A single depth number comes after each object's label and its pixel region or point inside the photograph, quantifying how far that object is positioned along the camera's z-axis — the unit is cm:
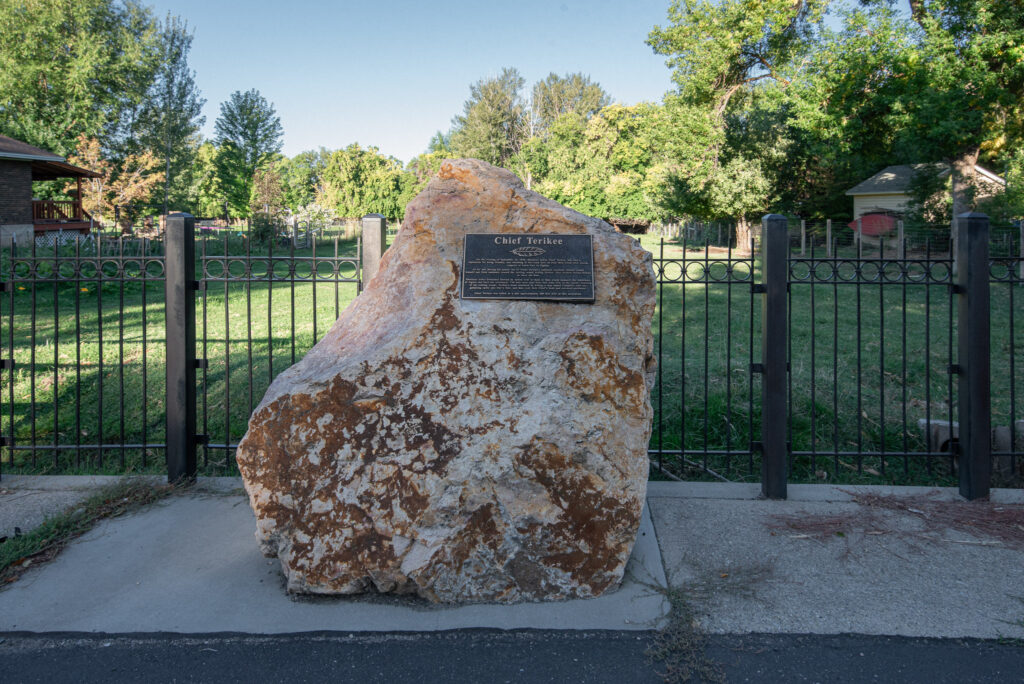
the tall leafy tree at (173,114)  4381
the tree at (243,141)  5638
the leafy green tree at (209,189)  5853
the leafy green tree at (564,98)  6003
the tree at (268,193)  4088
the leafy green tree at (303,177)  6456
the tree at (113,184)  3616
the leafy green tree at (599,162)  5078
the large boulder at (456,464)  361
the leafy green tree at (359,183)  4900
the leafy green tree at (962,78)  1912
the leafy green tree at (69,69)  3647
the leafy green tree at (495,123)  5694
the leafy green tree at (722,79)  2712
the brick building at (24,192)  2628
